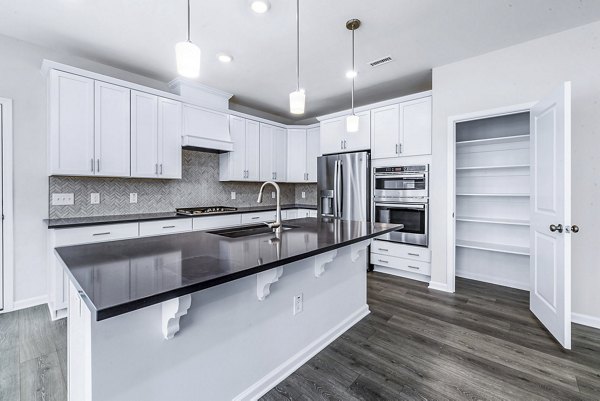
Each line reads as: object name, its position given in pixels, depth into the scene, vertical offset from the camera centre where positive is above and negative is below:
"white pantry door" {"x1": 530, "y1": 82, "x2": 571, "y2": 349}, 2.10 -0.11
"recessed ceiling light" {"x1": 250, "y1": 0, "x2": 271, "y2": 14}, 2.17 +1.57
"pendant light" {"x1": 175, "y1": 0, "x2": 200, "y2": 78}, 1.45 +0.76
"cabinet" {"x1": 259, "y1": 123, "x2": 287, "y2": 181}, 4.70 +0.83
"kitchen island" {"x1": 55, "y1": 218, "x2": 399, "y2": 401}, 0.99 -0.56
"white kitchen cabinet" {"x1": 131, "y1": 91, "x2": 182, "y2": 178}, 3.19 +0.77
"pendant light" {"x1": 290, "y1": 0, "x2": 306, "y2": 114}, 2.00 +0.72
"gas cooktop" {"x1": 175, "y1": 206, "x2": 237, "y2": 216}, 3.59 -0.16
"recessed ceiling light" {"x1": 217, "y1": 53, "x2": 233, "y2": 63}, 3.05 +1.61
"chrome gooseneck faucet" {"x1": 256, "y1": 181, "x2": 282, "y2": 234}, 2.06 -0.19
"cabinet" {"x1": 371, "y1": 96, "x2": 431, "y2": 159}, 3.57 +0.97
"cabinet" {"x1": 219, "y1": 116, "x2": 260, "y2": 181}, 4.27 +0.72
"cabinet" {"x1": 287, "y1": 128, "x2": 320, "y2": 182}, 5.14 +0.86
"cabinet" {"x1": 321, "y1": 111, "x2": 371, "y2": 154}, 4.12 +1.01
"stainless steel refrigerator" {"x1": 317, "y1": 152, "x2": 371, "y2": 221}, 4.05 +0.22
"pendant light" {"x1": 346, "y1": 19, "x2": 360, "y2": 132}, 2.44 +0.72
